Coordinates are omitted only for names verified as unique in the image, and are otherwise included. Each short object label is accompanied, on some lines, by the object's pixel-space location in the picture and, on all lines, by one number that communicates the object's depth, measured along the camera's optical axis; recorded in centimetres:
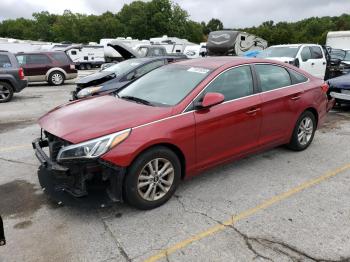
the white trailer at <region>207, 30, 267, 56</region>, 2019
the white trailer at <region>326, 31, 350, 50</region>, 2675
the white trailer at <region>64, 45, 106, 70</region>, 3181
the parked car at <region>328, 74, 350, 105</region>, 908
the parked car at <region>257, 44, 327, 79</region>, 1311
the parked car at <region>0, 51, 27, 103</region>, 1180
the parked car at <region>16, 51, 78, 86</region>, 1627
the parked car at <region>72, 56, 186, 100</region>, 892
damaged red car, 371
